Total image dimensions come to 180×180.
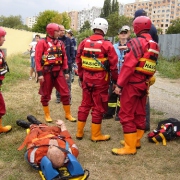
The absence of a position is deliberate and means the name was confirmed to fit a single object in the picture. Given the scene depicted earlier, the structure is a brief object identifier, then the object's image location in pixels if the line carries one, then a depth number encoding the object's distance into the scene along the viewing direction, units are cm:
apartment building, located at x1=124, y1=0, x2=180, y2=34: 11219
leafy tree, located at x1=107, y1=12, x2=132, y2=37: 3679
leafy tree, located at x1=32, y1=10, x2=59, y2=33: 5606
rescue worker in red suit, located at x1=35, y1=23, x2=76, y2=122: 546
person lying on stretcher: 342
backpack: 477
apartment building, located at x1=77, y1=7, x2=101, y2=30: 13200
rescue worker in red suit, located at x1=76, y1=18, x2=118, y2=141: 446
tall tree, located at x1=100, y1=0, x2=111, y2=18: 6981
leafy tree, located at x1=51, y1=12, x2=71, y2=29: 6076
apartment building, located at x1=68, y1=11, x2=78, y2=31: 13725
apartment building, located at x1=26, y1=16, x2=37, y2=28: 16875
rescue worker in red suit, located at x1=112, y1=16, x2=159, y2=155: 399
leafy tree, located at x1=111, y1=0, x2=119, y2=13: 7046
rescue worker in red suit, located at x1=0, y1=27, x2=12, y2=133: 481
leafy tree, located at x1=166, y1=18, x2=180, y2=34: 4272
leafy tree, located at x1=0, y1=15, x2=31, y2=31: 7612
